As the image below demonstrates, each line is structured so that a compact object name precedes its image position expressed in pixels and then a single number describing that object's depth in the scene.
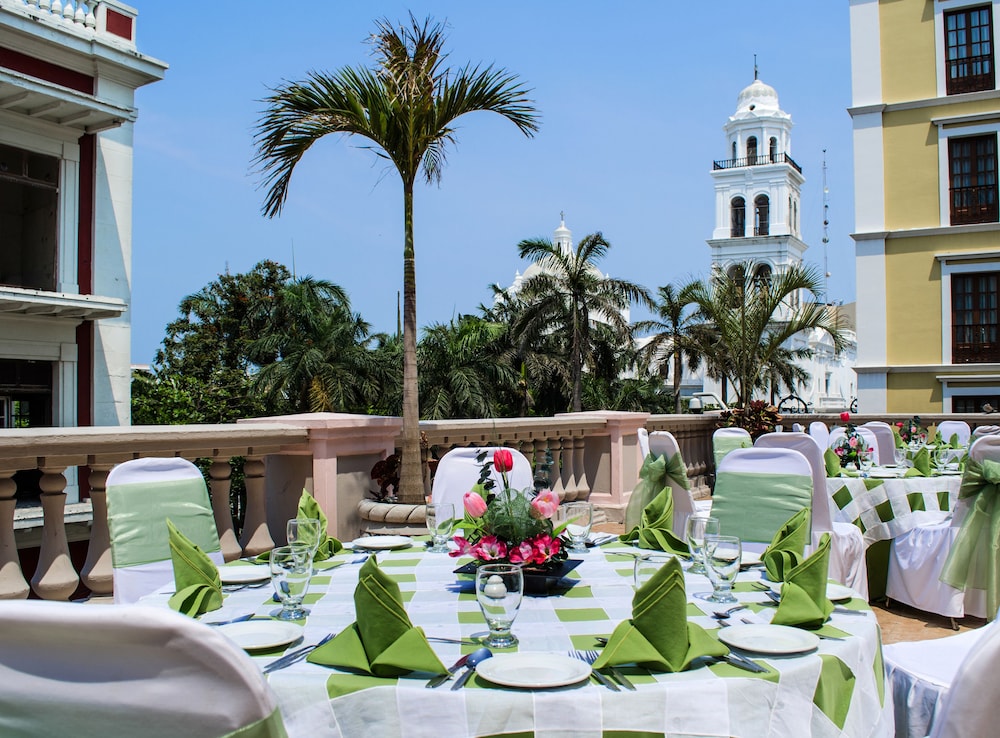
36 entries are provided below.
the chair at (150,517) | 3.06
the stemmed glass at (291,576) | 2.08
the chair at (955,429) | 10.62
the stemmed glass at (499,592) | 1.82
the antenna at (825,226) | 59.15
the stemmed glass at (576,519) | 2.63
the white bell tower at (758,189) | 48.00
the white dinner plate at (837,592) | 2.25
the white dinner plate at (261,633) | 1.87
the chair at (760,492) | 3.72
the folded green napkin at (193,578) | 2.21
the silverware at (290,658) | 1.74
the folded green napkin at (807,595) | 1.99
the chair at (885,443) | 8.51
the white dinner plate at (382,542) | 3.20
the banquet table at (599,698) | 1.55
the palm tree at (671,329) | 29.37
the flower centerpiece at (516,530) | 2.32
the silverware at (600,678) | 1.60
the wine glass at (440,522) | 3.11
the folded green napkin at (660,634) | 1.70
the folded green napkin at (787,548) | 2.47
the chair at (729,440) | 7.24
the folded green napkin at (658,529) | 3.00
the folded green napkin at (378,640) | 1.67
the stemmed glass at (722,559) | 2.22
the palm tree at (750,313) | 12.76
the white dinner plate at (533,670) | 1.60
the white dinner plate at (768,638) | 1.80
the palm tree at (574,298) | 25.47
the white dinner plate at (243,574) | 2.62
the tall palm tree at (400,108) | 5.64
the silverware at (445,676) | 1.62
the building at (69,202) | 12.35
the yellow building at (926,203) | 18.56
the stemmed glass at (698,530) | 2.28
